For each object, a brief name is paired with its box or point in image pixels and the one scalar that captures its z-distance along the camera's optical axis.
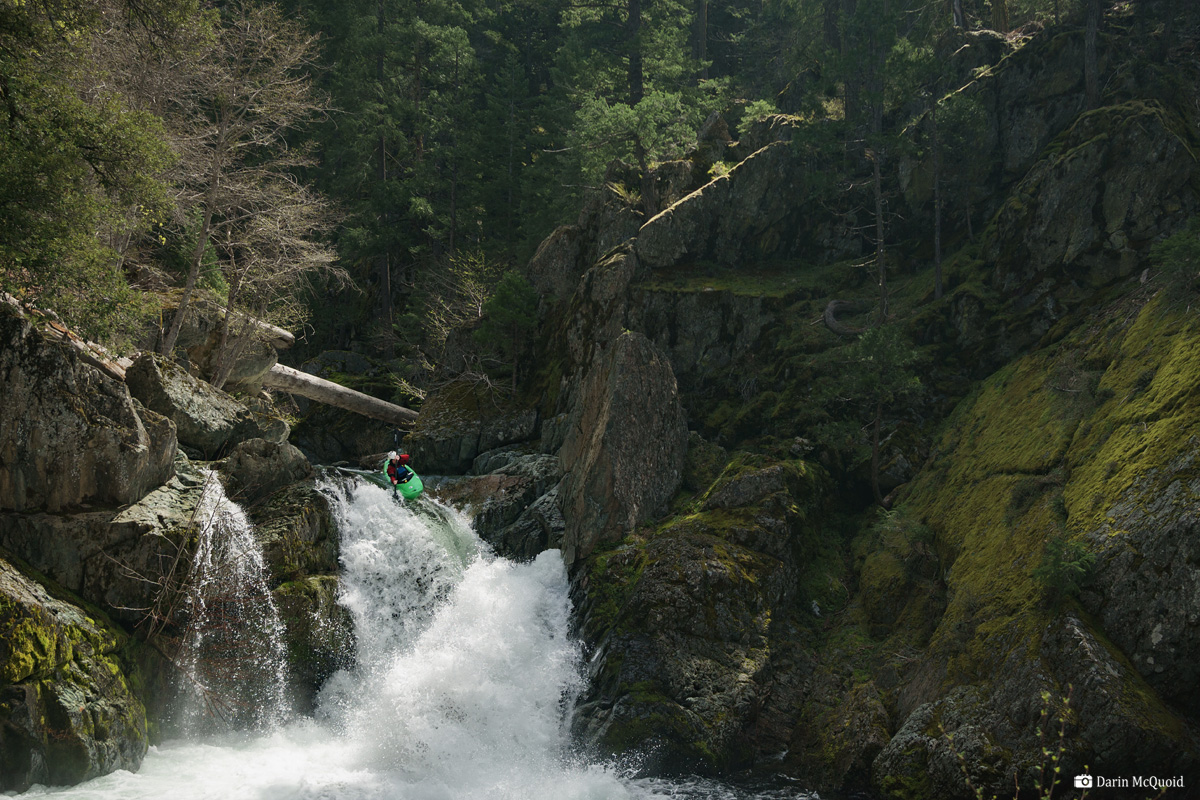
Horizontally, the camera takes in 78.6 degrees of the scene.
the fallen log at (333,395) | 21.12
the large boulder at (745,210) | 23.92
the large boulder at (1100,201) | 16.61
